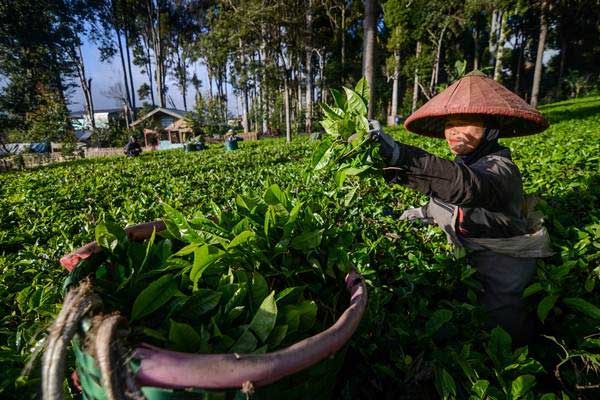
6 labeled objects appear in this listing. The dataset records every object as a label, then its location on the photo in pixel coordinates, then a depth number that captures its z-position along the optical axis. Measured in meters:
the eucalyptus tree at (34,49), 32.62
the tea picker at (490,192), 1.55
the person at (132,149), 14.98
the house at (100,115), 37.38
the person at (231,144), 15.41
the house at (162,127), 34.38
